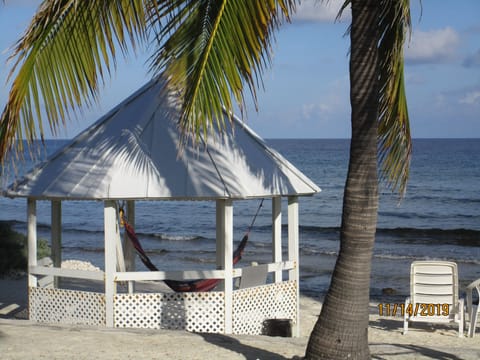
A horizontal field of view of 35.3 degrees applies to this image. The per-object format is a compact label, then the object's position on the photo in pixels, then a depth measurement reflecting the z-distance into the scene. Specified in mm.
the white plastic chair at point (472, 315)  9484
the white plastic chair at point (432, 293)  9711
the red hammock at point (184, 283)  8672
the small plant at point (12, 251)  16188
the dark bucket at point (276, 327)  9062
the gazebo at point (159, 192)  8438
